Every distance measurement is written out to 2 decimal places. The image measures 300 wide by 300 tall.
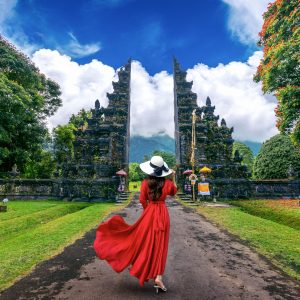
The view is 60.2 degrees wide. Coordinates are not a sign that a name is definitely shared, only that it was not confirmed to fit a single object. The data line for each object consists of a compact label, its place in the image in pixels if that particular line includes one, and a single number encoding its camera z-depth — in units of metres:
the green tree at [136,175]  68.55
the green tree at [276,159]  28.72
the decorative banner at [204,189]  19.89
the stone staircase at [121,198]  20.03
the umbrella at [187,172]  23.10
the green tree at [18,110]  19.81
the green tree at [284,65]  13.35
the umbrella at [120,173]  22.90
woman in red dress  4.21
